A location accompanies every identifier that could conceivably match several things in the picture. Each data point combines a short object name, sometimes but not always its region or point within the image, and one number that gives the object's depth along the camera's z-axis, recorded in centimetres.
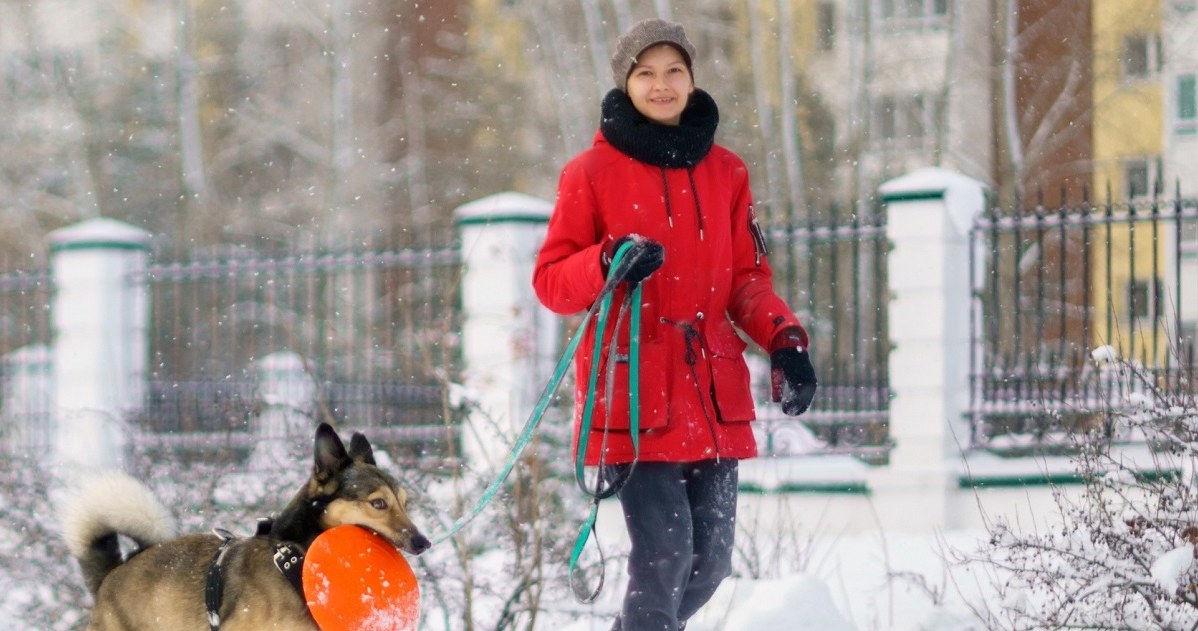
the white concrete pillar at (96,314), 2195
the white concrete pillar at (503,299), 1775
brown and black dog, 795
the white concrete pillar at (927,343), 1745
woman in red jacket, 773
